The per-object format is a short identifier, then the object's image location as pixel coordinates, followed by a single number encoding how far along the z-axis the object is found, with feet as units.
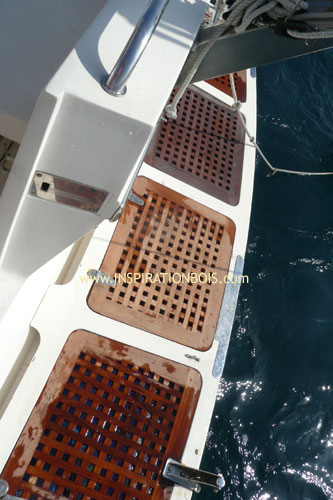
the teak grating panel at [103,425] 7.14
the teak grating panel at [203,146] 11.31
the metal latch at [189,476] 7.39
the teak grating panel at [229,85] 13.61
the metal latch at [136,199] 10.20
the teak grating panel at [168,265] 9.12
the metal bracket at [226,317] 9.09
